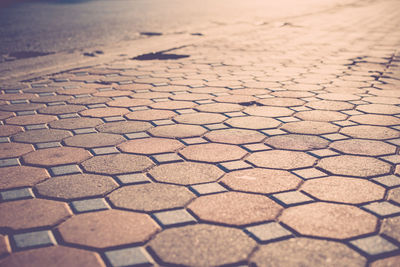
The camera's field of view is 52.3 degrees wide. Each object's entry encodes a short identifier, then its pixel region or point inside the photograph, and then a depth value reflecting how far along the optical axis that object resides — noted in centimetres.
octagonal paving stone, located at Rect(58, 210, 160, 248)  146
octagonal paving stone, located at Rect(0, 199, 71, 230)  156
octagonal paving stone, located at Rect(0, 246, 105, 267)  133
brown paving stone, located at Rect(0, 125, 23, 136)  255
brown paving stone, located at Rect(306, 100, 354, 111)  303
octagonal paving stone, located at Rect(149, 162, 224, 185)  190
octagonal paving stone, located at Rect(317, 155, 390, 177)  198
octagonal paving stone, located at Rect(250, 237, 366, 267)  132
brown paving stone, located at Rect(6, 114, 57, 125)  276
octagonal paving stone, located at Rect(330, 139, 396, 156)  222
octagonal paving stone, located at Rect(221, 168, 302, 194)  183
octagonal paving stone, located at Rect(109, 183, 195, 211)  168
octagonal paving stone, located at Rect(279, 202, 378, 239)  150
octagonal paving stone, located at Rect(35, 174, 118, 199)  179
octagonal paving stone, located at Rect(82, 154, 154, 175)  202
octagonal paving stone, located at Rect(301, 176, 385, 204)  174
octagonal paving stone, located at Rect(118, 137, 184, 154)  226
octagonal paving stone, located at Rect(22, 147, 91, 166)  213
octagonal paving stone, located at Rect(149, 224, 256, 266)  134
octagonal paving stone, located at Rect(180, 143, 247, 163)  215
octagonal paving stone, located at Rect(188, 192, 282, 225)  159
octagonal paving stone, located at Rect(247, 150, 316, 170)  207
